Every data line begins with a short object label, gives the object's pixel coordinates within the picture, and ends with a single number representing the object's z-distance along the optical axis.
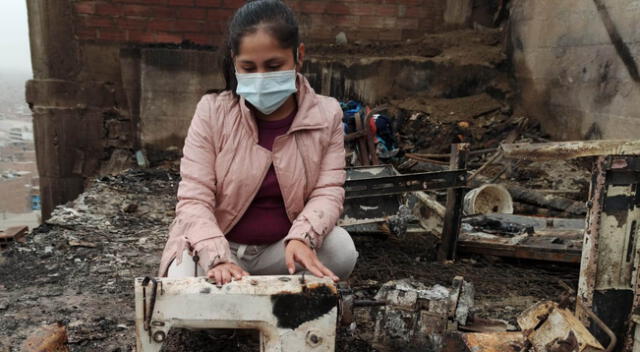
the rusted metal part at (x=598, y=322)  1.43
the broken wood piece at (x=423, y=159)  4.84
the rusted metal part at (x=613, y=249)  1.51
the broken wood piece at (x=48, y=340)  1.44
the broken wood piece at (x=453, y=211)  2.96
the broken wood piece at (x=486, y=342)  1.68
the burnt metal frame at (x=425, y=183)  2.91
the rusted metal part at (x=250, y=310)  1.35
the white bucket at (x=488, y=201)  3.81
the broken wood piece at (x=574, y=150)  1.46
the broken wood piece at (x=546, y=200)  3.83
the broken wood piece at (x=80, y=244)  3.23
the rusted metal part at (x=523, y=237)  2.95
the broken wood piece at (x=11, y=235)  3.74
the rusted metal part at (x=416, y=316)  1.96
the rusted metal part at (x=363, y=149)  4.59
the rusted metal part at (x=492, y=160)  2.07
